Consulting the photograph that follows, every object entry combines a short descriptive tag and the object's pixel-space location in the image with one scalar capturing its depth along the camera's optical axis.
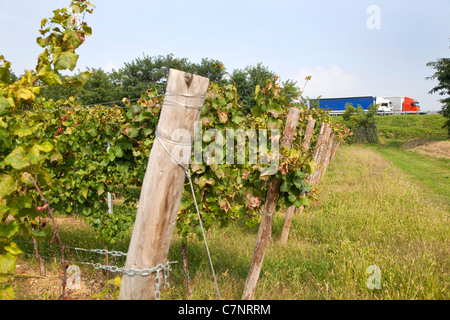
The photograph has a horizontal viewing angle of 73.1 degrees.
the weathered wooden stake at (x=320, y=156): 5.50
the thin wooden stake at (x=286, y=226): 4.57
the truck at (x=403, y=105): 41.74
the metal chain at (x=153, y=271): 1.69
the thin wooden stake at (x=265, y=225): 2.57
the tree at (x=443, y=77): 20.08
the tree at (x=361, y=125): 25.55
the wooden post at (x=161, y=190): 1.69
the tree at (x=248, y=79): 34.90
